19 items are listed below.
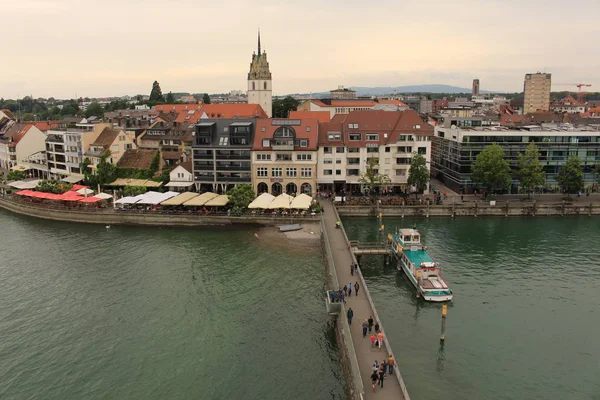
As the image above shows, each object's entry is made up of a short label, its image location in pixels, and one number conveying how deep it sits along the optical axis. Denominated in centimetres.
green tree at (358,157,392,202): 6988
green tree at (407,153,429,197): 6969
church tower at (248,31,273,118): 14038
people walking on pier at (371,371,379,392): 2542
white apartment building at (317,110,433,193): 7356
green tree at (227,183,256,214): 6406
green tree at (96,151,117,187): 7856
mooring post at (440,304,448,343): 3328
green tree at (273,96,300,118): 15838
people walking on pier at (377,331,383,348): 2945
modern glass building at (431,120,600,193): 7475
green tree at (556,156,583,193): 7094
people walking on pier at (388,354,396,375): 2683
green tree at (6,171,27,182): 8856
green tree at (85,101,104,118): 18410
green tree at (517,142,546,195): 7038
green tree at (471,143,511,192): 6996
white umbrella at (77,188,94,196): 7219
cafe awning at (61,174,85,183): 8212
